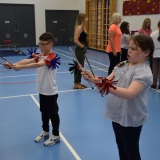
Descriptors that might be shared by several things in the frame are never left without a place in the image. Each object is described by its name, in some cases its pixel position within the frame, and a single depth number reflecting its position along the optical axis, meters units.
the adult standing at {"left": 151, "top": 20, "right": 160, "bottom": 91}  4.97
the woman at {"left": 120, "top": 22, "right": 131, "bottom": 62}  5.92
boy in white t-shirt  2.69
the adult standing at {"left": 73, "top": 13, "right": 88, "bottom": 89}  4.84
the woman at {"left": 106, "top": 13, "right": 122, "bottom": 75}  5.29
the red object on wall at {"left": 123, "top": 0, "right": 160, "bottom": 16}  8.34
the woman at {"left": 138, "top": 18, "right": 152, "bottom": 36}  5.89
